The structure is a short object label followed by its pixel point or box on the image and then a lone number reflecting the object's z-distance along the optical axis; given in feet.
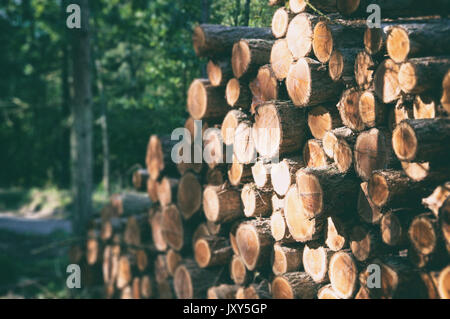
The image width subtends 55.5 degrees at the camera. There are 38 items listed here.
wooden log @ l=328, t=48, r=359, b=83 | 9.01
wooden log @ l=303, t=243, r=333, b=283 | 9.45
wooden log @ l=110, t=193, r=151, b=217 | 17.11
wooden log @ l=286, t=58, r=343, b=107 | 9.46
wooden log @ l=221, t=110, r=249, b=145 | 11.52
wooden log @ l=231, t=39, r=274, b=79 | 11.08
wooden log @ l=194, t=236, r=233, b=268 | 12.54
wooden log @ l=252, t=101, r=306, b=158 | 10.04
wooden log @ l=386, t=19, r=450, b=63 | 7.70
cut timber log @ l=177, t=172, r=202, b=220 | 13.03
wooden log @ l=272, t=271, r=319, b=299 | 9.94
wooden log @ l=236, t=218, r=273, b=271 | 10.87
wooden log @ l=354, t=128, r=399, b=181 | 8.24
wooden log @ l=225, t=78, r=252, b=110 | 11.64
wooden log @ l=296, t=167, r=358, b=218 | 8.73
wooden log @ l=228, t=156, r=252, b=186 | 11.49
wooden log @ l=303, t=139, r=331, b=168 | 9.64
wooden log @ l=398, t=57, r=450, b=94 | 7.43
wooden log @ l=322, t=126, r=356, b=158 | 8.98
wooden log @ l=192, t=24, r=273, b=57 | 12.12
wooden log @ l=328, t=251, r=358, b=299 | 8.77
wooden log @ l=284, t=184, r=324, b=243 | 9.31
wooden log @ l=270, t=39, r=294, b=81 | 10.38
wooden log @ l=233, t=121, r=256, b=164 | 11.07
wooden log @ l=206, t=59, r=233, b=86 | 12.23
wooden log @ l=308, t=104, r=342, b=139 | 9.64
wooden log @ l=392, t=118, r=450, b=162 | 7.19
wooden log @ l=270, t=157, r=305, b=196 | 10.00
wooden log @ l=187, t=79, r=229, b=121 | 12.40
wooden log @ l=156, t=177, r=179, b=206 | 14.15
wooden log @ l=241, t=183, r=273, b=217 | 11.16
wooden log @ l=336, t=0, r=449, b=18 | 8.73
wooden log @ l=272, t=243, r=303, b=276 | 10.29
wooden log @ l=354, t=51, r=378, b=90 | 8.57
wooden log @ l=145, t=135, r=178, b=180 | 14.37
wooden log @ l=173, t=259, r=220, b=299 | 12.87
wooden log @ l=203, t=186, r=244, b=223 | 11.84
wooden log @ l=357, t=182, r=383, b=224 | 8.36
